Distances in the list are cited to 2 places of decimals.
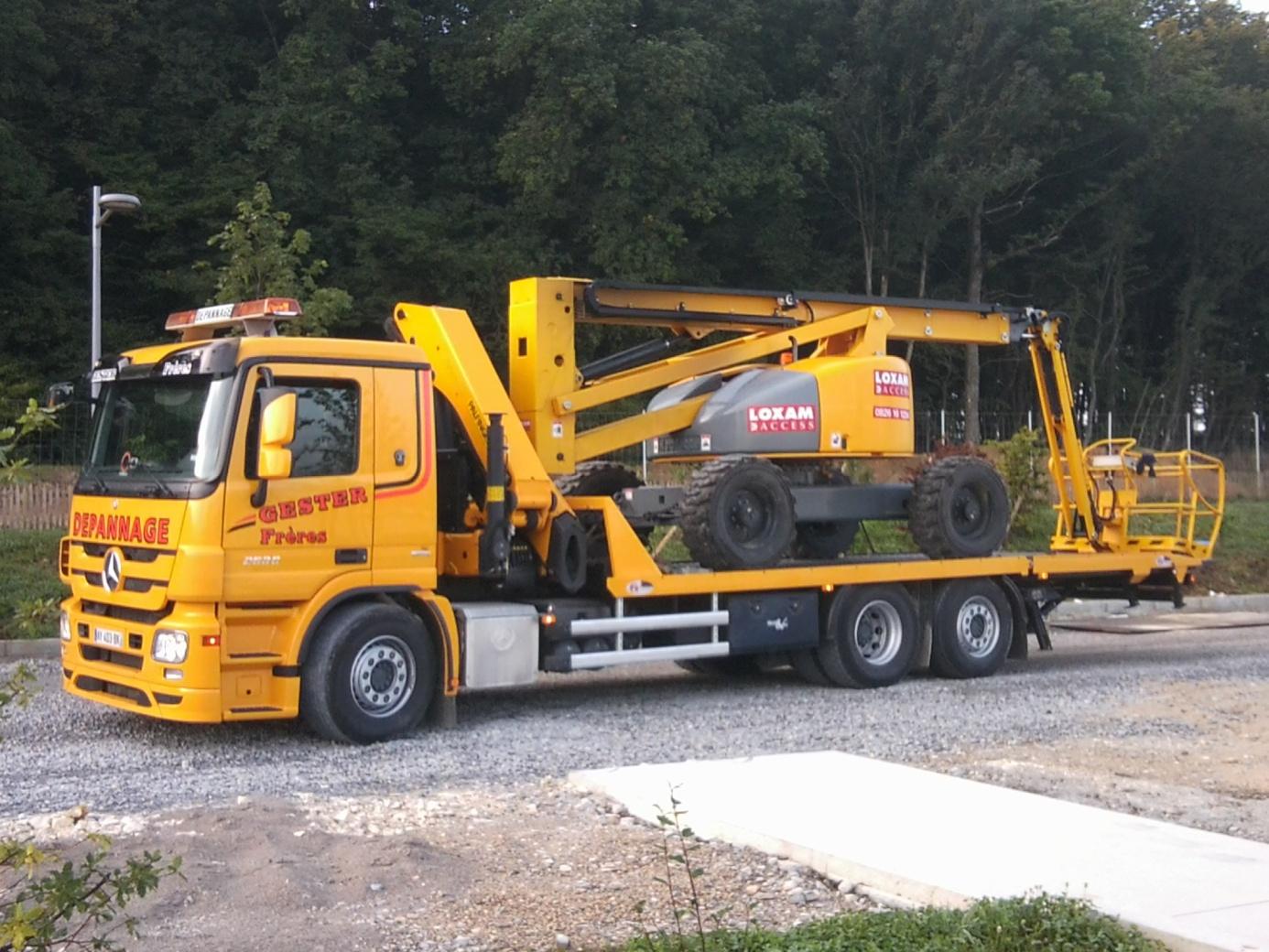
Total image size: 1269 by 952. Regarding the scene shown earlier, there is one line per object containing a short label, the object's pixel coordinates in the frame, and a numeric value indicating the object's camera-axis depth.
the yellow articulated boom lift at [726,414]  12.02
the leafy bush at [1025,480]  25.20
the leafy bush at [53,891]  3.61
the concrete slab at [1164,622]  20.11
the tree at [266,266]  20.62
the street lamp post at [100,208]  19.97
